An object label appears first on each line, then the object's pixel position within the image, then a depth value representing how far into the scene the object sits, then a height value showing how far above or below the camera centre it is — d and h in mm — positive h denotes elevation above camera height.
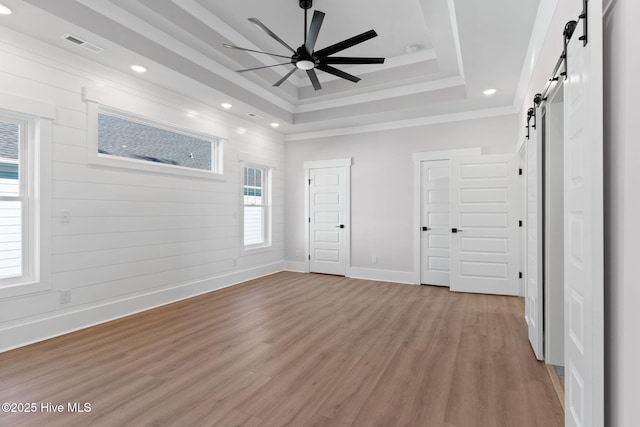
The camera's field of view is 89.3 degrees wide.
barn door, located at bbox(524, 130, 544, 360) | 2643 -271
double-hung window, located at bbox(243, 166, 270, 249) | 5867 +132
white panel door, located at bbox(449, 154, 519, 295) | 4660 -146
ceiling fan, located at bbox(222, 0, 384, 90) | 2837 +1567
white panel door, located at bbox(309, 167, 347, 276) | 6219 -133
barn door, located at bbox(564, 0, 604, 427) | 1207 -59
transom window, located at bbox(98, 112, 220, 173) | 3699 +913
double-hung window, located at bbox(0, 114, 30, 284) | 2918 +109
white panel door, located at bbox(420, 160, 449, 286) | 5336 -149
